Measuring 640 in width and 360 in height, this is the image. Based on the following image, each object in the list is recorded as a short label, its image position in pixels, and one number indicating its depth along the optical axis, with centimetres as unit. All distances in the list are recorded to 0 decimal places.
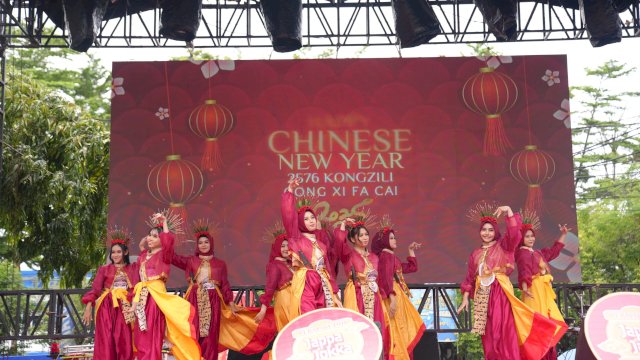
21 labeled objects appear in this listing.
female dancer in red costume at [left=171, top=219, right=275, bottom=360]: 758
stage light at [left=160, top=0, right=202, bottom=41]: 834
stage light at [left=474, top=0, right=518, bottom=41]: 862
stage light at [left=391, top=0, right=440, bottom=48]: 845
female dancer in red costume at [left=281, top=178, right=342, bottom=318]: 664
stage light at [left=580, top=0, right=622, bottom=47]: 844
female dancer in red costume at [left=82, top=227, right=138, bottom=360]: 708
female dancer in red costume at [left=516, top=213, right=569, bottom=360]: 726
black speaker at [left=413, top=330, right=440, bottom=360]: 786
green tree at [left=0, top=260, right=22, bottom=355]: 1788
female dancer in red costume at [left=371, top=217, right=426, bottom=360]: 731
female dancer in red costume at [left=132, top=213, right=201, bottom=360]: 686
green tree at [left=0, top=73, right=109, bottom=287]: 1128
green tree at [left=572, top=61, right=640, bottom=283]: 1780
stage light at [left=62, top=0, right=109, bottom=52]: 814
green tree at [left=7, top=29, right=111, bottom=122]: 1895
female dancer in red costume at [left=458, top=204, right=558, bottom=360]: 685
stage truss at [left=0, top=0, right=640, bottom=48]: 913
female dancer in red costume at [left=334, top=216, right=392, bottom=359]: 705
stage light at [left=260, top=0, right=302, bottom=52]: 845
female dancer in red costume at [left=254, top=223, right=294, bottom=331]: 702
